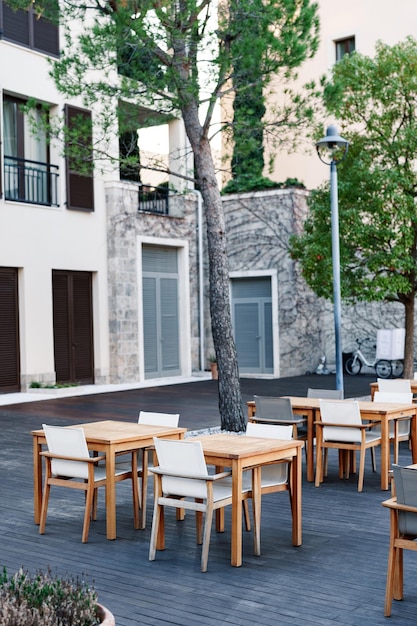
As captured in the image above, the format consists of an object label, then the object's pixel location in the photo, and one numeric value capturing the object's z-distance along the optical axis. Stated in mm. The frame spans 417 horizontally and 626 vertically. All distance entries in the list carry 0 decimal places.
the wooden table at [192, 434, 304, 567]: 5211
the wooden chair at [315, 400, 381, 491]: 7492
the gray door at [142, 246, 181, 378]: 19406
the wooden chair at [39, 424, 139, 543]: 5910
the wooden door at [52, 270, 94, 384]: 17234
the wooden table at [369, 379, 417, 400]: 10312
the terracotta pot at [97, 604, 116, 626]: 2992
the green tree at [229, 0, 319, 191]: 9422
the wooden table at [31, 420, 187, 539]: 5898
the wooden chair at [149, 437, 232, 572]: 5156
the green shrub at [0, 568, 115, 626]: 2898
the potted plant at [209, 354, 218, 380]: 19703
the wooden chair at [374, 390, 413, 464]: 8031
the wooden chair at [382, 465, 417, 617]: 4316
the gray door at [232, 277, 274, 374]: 20422
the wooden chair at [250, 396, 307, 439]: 7907
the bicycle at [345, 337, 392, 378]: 19828
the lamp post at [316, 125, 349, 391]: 10828
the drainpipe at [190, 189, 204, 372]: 20953
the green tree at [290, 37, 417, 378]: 13688
